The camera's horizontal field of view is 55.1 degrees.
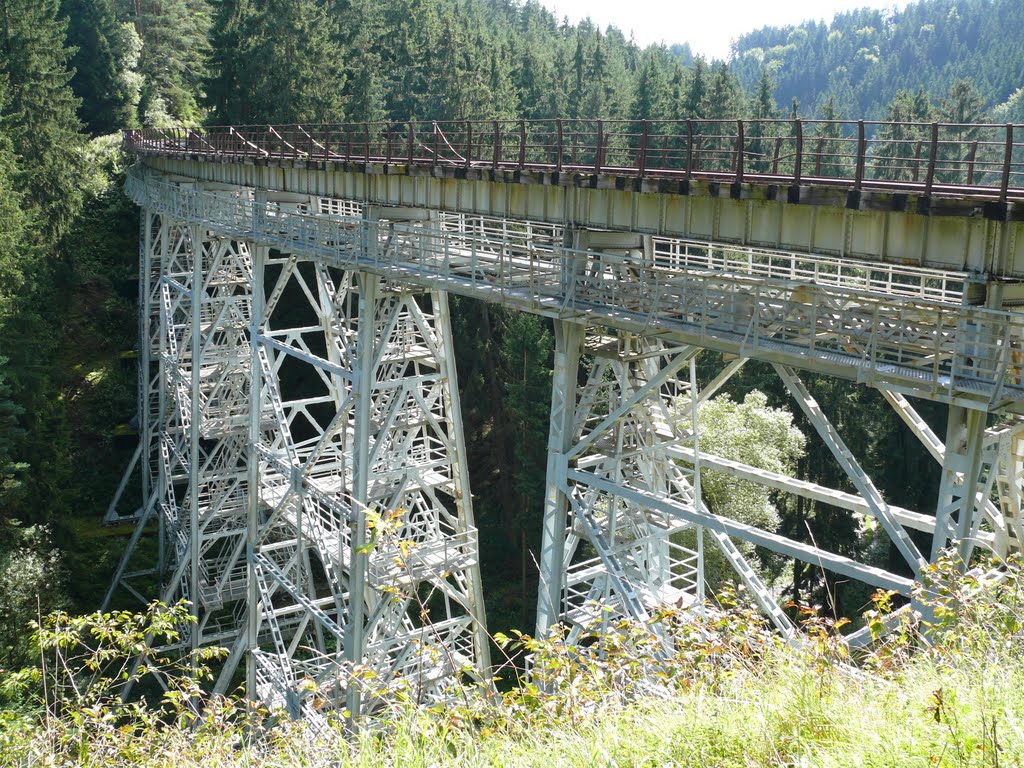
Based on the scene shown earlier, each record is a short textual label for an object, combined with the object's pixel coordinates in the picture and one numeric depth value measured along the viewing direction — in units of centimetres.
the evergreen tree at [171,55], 5953
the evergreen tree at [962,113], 5638
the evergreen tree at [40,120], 3169
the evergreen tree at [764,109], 4900
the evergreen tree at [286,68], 3466
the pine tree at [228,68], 3550
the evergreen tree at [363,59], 4097
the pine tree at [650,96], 5369
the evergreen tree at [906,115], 4342
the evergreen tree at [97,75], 5088
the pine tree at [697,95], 4912
